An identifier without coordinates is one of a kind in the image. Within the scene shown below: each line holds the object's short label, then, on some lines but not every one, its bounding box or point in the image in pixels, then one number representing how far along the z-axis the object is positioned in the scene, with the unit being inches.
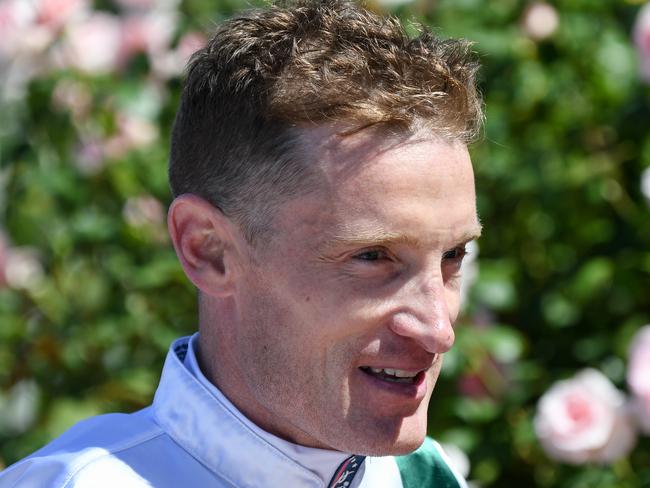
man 115.0
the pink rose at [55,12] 255.1
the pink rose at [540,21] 259.6
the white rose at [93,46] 256.8
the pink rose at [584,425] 217.3
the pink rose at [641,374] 209.0
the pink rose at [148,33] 264.5
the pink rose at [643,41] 231.8
